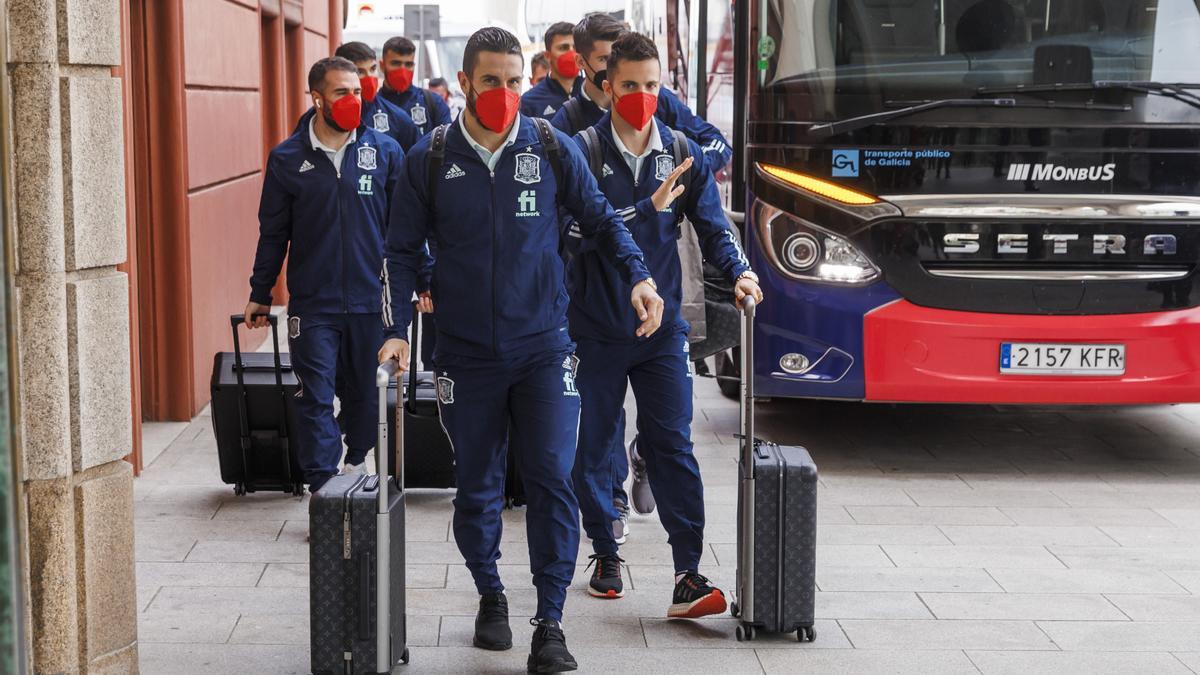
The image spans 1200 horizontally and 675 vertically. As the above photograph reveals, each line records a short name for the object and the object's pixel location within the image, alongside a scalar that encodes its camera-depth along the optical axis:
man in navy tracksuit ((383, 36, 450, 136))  10.99
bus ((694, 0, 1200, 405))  7.96
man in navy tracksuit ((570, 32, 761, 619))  5.63
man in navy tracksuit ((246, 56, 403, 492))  6.76
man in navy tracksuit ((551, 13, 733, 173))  6.73
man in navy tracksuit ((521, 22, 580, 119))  8.30
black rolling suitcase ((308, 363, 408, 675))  4.81
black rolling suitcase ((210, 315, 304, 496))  7.16
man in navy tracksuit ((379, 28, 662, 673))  5.00
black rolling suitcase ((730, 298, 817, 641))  5.30
